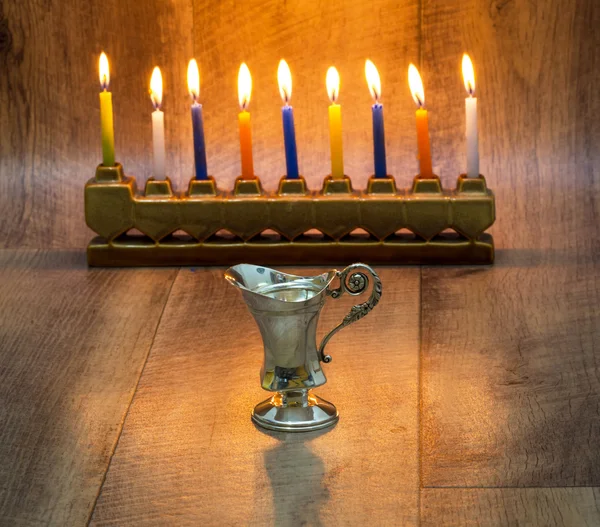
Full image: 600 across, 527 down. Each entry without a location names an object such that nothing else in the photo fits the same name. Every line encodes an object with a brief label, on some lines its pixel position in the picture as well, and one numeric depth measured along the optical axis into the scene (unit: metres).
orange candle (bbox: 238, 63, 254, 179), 1.33
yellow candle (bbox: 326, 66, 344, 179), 1.33
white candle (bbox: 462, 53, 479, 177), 1.32
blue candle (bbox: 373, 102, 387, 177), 1.32
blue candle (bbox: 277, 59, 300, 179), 1.32
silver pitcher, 1.10
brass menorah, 1.32
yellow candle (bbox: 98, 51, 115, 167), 1.33
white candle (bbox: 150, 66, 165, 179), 1.34
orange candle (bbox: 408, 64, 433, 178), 1.33
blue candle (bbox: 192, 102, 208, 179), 1.33
